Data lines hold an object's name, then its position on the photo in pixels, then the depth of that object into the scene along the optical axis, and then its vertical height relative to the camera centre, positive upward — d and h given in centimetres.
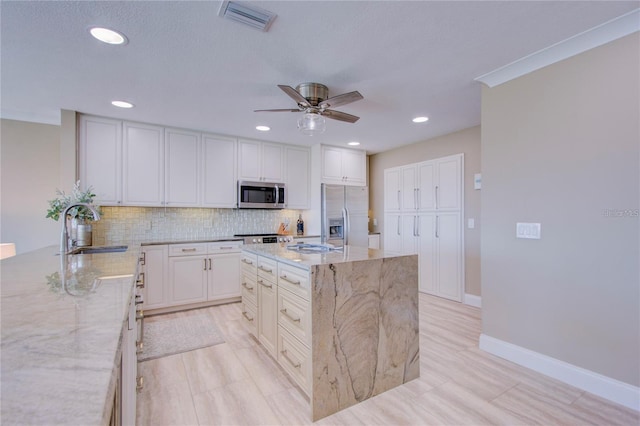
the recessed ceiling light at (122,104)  303 +113
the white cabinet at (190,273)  356 -77
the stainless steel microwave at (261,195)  429 +27
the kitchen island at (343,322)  176 -72
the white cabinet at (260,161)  438 +79
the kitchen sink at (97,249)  248 -33
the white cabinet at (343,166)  484 +80
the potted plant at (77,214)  291 -1
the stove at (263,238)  420 -36
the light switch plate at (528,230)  226 -14
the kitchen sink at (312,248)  245 -30
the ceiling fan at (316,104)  235 +91
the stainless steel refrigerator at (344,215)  470 -4
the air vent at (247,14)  164 +114
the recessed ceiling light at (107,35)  185 +114
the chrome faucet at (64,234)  212 -15
